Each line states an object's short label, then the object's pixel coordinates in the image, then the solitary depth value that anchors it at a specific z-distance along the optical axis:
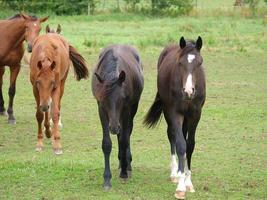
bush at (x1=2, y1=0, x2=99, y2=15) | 56.71
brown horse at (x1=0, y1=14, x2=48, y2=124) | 19.51
